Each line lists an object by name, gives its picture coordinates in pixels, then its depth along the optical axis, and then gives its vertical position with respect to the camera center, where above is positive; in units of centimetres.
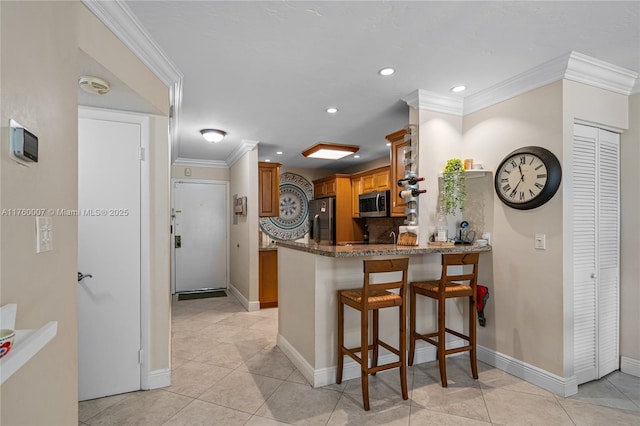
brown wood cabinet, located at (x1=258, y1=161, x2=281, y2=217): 513 +37
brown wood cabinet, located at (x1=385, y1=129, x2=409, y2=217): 350 +53
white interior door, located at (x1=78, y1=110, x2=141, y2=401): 234 -31
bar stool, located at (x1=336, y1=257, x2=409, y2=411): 226 -64
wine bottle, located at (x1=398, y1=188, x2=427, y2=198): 301 +19
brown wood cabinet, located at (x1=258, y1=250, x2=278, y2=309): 487 -95
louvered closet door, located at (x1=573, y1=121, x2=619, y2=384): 253 -30
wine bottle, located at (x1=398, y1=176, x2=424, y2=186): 301 +29
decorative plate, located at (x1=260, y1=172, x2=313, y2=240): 661 +4
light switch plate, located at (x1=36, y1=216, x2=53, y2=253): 116 -7
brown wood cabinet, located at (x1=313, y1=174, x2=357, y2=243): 596 +12
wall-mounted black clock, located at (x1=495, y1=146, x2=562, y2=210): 246 +27
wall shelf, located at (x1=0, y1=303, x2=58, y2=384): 77 -34
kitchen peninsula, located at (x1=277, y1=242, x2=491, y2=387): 257 -70
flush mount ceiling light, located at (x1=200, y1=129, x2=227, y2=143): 410 +96
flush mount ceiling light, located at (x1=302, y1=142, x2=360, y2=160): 484 +93
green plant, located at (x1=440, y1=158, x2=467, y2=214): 298 +24
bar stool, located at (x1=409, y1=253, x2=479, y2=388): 255 -66
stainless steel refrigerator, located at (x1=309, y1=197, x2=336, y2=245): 596 -14
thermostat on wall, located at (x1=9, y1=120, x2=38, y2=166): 99 +21
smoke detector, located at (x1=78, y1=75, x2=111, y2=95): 193 +76
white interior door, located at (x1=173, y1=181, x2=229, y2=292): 591 -38
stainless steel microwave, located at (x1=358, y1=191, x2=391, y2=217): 491 +14
